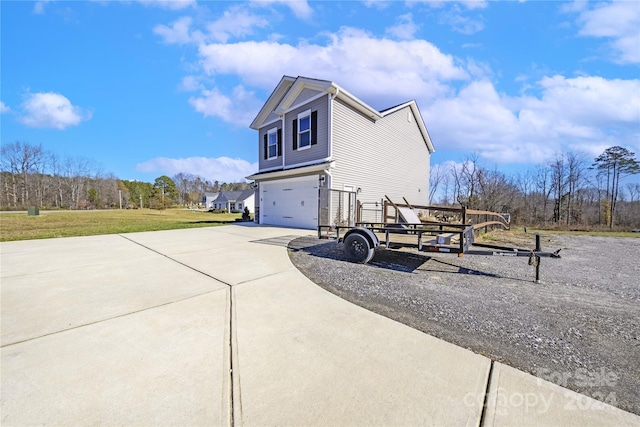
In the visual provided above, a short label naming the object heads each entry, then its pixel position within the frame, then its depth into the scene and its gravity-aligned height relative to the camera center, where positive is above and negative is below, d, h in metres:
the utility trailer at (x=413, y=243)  4.24 -0.79
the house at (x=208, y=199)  71.88 +0.82
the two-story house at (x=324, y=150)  11.34 +2.85
